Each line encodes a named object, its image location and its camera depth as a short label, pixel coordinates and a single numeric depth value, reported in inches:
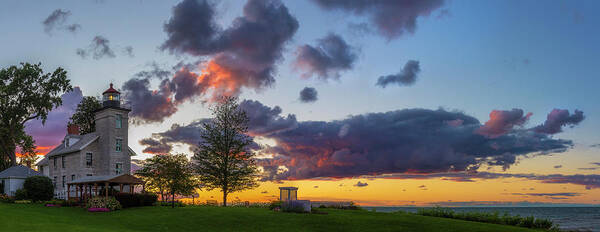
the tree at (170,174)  1822.1
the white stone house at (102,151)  2092.8
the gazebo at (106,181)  1634.0
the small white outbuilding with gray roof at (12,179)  2198.6
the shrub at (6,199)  1850.4
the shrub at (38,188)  1903.3
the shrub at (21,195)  1894.7
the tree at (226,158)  2021.4
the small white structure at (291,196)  1331.2
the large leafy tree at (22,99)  2396.7
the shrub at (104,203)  1524.4
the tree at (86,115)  2773.1
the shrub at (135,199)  1589.6
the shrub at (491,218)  1163.9
